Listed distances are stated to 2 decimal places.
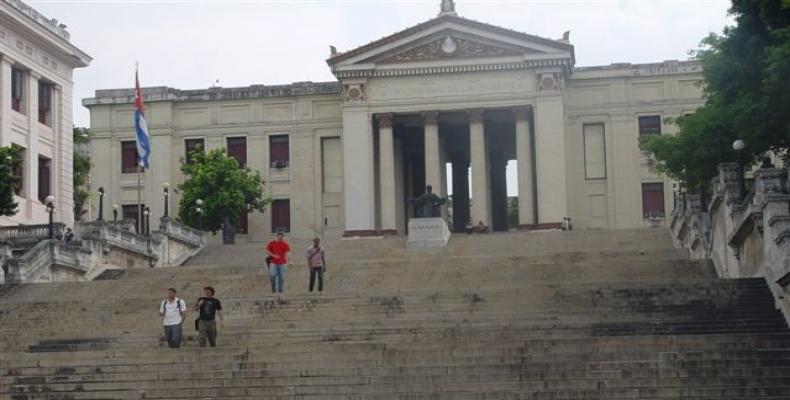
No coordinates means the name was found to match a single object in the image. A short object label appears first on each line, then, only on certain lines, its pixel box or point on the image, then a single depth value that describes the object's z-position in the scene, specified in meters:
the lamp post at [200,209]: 58.88
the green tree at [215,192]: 62.31
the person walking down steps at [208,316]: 24.41
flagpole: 65.11
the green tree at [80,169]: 71.56
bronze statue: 47.91
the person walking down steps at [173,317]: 24.61
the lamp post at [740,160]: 31.41
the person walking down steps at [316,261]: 31.02
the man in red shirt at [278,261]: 30.72
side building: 51.59
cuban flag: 54.00
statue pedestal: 48.16
